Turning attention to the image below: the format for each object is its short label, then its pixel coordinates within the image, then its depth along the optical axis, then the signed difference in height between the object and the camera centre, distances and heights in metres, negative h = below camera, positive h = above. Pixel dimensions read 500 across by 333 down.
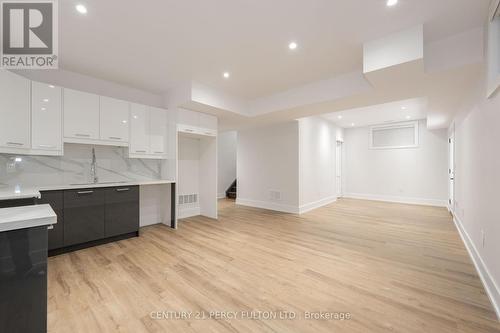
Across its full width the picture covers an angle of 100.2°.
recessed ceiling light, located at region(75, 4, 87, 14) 1.99 +1.53
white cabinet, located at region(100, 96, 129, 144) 3.36 +0.77
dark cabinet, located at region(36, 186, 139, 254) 2.76 -0.73
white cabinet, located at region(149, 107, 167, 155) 3.97 +0.70
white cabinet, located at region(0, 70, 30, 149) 2.45 +0.68
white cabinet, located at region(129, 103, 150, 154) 3.69 +0.67
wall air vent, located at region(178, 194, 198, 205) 4.89 -0.78
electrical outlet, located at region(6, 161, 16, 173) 2.83 -0.01
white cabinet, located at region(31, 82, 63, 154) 2.75 +0.67
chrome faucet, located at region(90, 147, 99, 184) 3.53 -0.06
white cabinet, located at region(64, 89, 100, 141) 3.02 +0.77
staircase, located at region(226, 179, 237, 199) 8.25 -1.03
